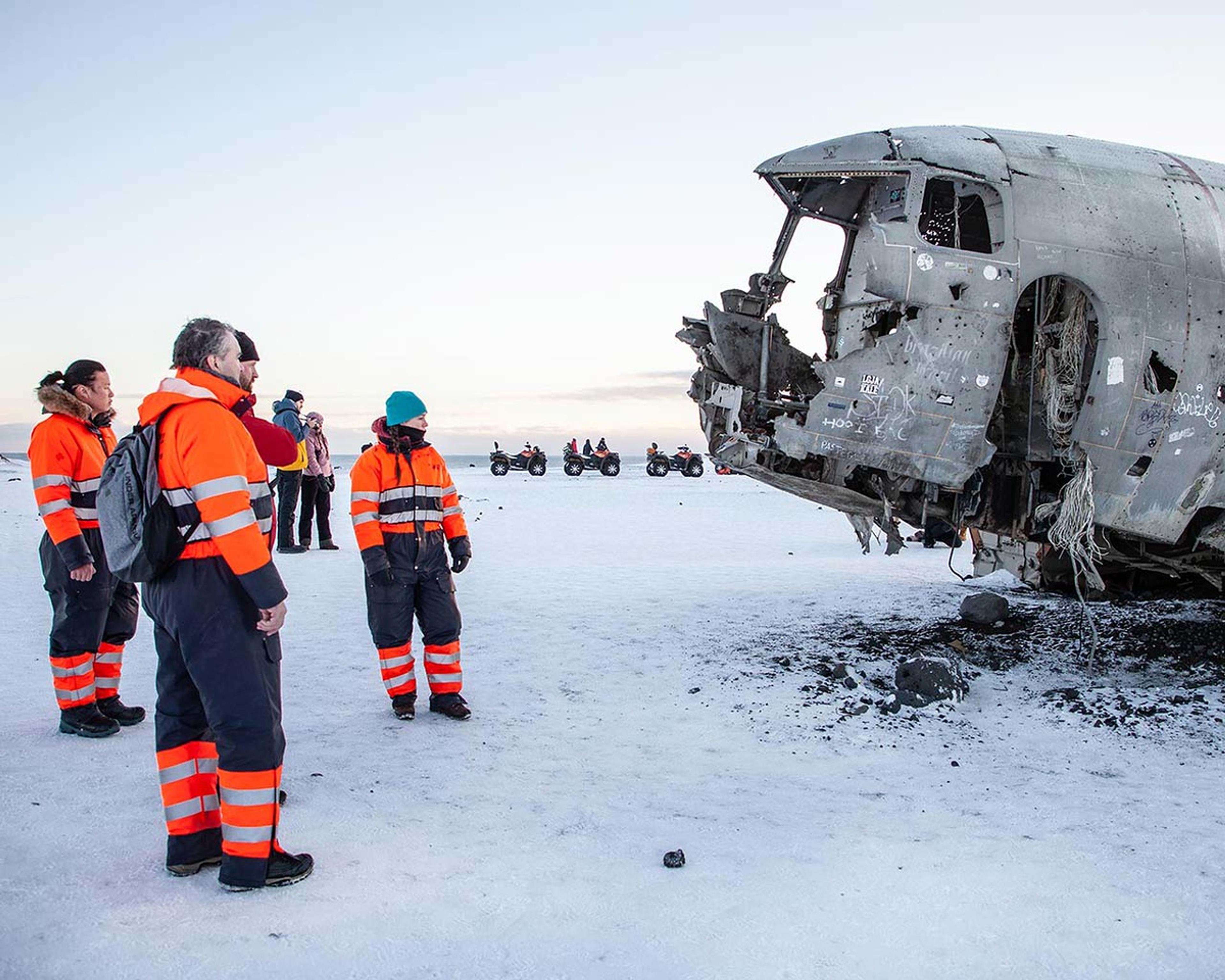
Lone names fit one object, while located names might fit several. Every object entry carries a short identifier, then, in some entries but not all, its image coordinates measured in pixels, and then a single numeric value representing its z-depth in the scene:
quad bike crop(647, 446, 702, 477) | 29.77
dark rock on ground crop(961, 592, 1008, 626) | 7.62
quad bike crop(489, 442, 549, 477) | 29.83
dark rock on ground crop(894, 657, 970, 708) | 5.54
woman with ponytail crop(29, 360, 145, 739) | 4.71
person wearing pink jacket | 11.63
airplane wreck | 5.66
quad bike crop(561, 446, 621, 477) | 29.25
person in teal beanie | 5.22
